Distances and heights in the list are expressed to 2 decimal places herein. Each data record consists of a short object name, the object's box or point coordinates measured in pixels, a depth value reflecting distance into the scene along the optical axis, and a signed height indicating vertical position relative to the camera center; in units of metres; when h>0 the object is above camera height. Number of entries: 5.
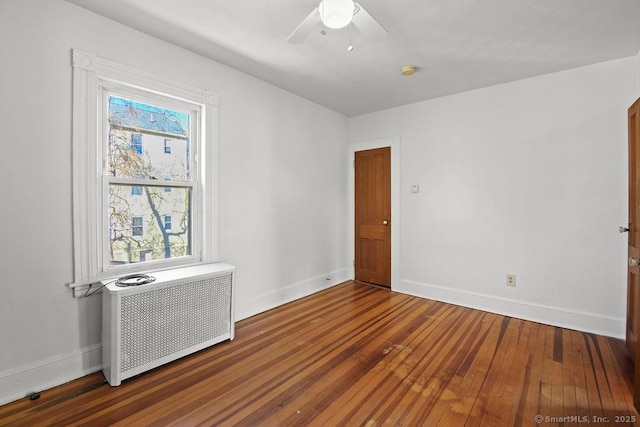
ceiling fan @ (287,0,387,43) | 1.48 +1.11
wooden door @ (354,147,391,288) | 4.20 -0.10
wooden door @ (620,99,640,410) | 2.13 -0.14
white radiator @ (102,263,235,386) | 1.96 -0.83
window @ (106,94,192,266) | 2.28 +0.29
